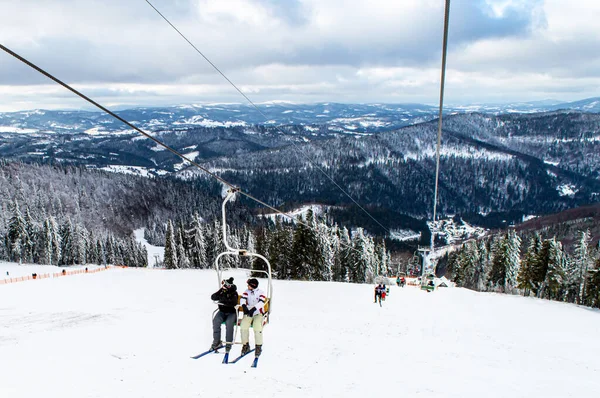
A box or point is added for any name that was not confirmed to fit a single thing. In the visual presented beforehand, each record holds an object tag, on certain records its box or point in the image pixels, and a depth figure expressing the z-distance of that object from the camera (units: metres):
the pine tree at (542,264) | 53.34
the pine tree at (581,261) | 55.16
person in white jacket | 10.51
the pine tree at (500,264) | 61.19
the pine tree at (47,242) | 91.19
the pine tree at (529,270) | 54.25
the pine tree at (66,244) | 94.81
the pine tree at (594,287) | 46.09
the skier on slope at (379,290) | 26.06
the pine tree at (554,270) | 51.53
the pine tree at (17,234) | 88.38
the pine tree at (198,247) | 78.25
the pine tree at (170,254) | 76.31
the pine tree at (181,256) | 79.19
